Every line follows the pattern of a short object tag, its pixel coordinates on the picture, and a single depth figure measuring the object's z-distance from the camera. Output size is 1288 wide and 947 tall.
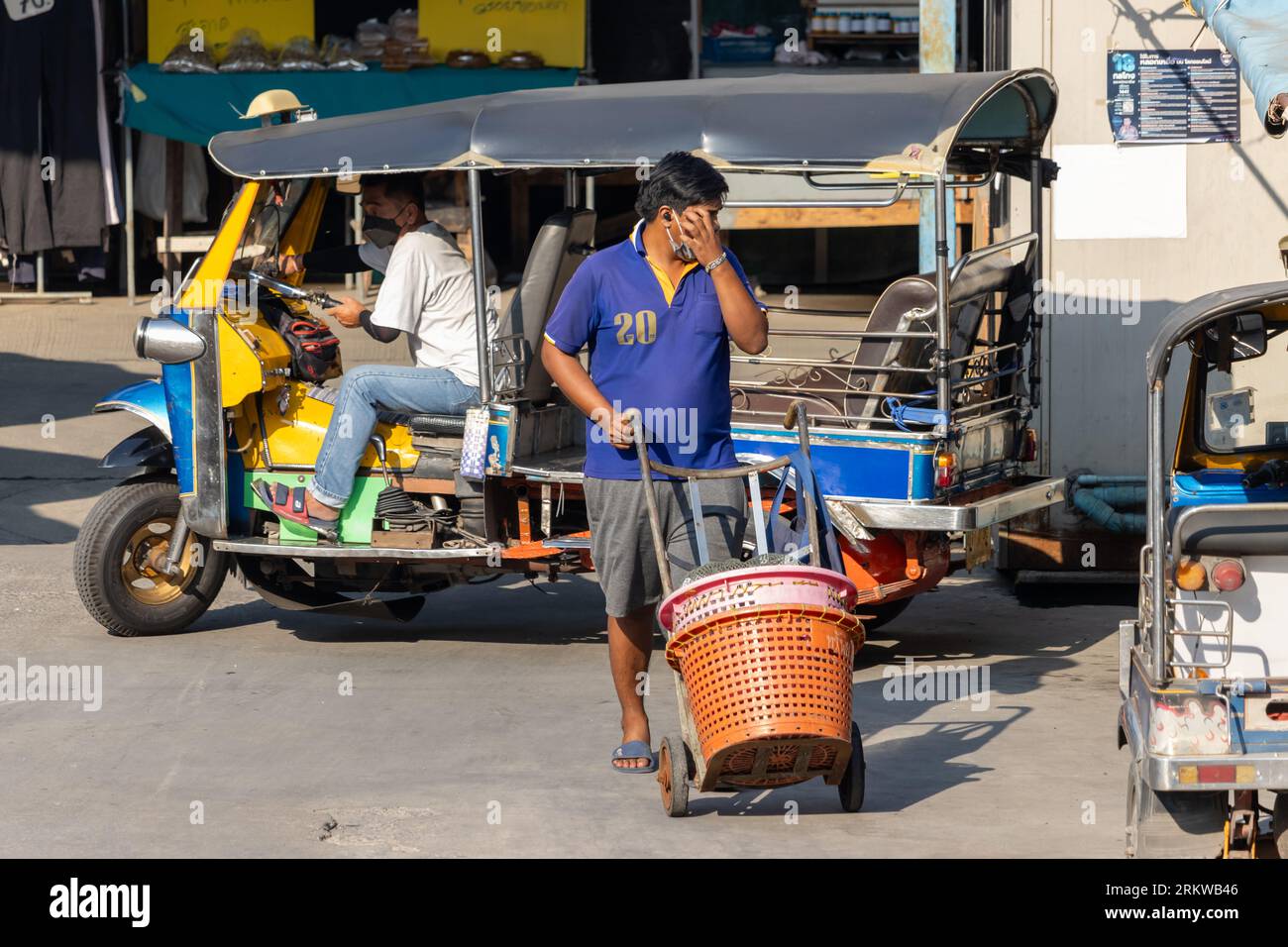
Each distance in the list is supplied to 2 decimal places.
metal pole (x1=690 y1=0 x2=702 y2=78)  15.01
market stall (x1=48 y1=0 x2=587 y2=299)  14.88
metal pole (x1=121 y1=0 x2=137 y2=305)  15.34
